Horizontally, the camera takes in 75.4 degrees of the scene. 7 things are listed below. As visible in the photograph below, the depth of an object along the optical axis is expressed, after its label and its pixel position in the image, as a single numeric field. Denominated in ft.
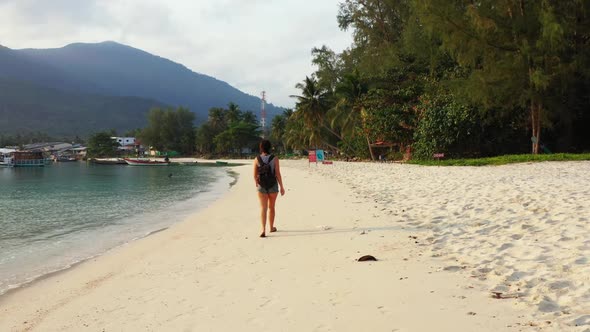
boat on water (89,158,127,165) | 268.00
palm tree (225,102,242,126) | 329.52
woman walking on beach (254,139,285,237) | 23.06
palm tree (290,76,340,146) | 150.10
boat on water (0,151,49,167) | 256.32
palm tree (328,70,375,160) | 121.08
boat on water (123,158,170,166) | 240.32
